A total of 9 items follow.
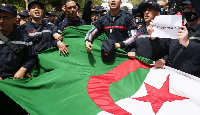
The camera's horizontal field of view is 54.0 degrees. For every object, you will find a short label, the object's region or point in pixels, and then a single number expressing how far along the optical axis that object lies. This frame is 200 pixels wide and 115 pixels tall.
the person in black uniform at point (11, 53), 3.03
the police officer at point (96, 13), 7.72
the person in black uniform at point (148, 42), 3.17
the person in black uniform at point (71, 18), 4.51
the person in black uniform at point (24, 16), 6.32
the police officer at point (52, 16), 9.61
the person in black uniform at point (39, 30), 4.04
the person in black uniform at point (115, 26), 3.56
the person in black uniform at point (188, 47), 2.37
